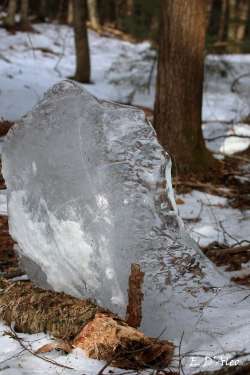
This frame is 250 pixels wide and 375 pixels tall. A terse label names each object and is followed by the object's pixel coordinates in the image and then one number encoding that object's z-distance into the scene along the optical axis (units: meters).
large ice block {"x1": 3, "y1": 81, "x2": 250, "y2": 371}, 2.15
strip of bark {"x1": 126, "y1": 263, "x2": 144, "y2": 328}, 2.04
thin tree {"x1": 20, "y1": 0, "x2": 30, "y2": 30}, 14.48
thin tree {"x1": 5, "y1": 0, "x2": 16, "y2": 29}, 14.52
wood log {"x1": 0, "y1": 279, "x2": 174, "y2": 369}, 1.86
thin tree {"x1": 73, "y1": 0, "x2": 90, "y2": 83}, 9.15
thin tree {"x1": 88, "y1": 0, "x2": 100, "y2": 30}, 18.34
